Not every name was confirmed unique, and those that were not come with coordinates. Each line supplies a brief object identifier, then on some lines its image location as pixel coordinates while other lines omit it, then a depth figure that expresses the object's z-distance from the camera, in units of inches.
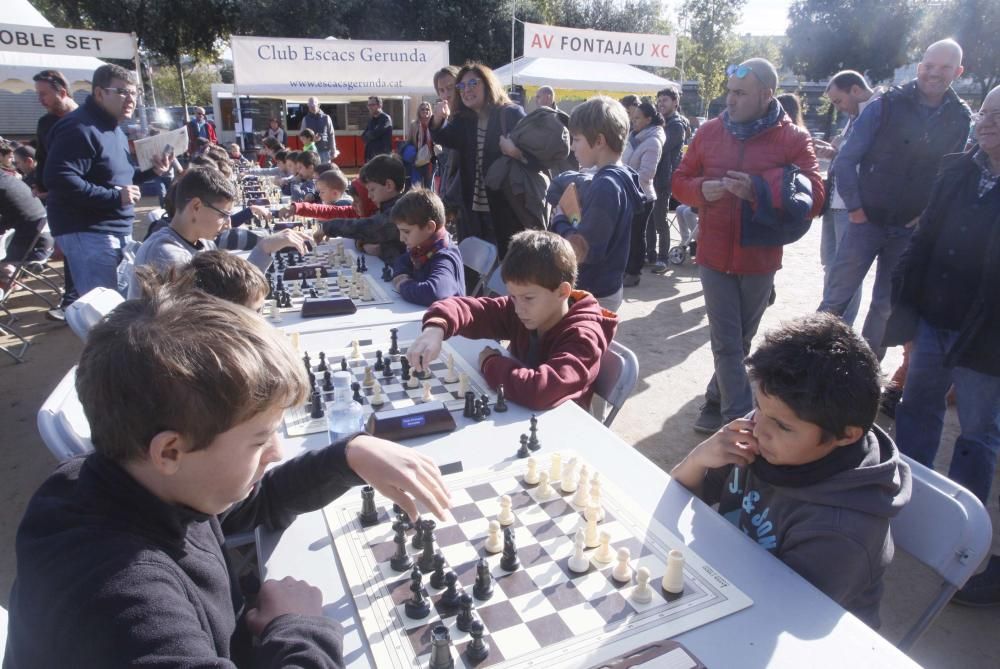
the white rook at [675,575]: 50.8
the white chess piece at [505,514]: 59.2
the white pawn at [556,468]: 66.8
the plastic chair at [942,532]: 58.2
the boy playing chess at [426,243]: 136.2
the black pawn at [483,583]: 50.0
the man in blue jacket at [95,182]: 158.9
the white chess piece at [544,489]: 64.2
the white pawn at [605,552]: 54.7
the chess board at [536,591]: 46.0
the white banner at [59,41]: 398.9
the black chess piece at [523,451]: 72.5
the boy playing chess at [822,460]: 54.6
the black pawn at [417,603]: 48.3
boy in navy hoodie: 128.3
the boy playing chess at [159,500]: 34.2
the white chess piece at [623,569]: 52.3
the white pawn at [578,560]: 53.5
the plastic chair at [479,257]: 164.9
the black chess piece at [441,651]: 42.8
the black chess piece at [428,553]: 53.2
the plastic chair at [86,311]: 102.8
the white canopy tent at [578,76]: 427.8
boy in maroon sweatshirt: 85.5
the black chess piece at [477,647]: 44.1
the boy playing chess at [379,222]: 171.2
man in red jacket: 122.3
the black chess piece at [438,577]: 51.4
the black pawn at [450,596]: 49.1
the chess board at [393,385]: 80.1
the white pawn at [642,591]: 50.2
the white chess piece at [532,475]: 66.6
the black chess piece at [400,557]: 53.3
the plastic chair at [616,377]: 93.0
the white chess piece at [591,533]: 56.7
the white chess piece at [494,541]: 56.0
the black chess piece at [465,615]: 47.2
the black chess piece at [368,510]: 59.9
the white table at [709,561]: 45.9
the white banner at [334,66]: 396.2
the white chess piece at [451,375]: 92.7
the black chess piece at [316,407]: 80.6
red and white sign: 431.8
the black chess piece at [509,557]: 53.4
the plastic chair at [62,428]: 65.8
